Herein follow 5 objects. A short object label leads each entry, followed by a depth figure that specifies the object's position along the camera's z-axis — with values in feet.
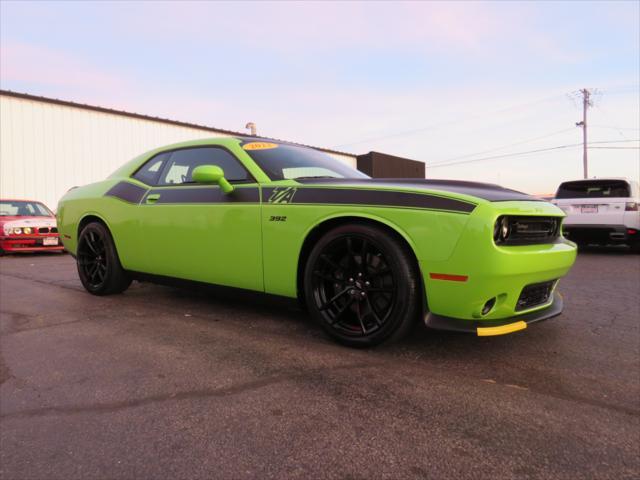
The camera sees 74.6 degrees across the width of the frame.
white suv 24.77
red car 28.30
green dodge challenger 7.20
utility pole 127.24
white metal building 41.45
